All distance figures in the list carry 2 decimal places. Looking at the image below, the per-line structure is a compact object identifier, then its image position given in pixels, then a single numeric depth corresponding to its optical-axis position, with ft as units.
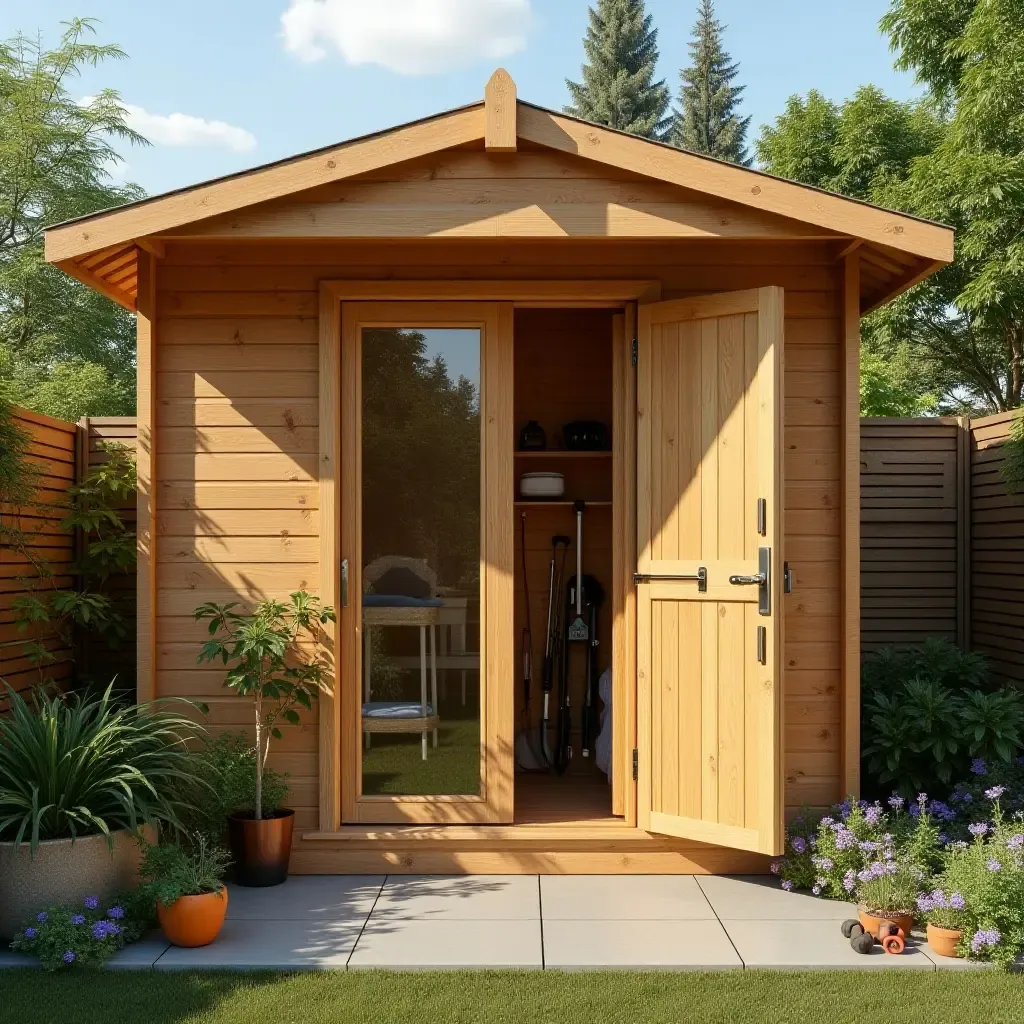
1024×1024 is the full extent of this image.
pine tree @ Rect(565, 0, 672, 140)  85.05
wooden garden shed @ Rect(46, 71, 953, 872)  14.12
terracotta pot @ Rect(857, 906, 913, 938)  11.69
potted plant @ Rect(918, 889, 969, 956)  11.30
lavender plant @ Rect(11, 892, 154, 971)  10.79
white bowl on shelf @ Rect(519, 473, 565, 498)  18.37
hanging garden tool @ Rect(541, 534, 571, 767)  18.92
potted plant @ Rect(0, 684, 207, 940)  11.34
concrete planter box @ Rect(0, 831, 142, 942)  11.32
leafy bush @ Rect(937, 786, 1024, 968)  11.06
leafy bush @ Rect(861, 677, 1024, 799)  14.58
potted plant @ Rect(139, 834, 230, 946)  11.42
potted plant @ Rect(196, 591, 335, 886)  13.41
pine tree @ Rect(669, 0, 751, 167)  85.25
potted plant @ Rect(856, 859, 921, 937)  11.80
